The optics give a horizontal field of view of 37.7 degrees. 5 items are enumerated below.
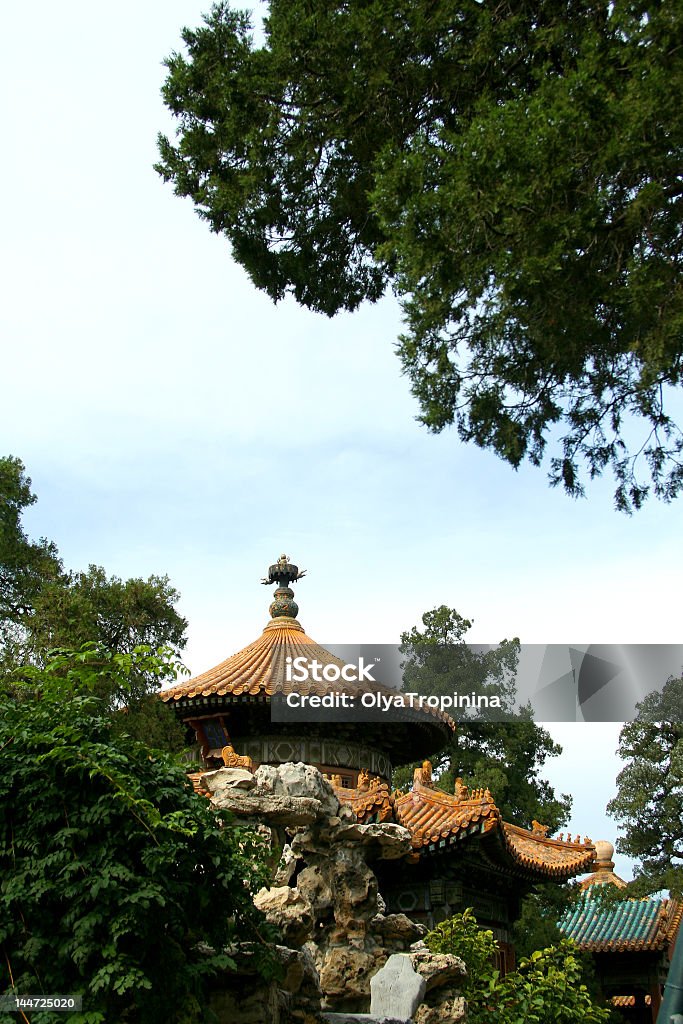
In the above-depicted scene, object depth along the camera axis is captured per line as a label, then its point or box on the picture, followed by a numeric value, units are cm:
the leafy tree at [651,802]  1959
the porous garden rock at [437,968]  645
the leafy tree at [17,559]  1407
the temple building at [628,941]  1934
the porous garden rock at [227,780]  626
